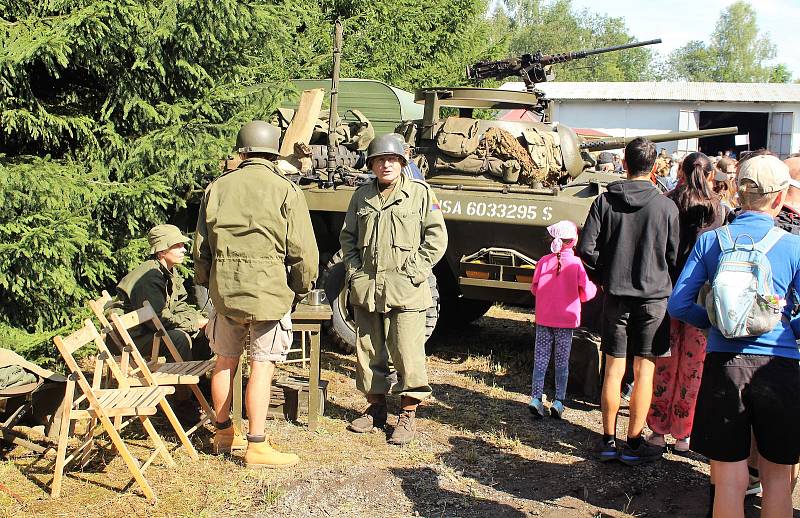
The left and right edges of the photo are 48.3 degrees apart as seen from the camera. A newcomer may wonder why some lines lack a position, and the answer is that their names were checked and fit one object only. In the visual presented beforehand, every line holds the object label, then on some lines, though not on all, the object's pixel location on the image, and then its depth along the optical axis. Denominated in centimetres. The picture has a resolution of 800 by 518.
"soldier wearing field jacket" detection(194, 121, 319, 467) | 490
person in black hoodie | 516
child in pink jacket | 634
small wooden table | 589
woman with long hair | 549
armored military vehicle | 735
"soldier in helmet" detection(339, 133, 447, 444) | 568
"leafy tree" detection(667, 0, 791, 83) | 6669
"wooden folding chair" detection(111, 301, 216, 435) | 505
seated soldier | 580
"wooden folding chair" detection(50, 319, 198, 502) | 450
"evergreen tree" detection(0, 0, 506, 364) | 619
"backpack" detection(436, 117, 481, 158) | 819
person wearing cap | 341
